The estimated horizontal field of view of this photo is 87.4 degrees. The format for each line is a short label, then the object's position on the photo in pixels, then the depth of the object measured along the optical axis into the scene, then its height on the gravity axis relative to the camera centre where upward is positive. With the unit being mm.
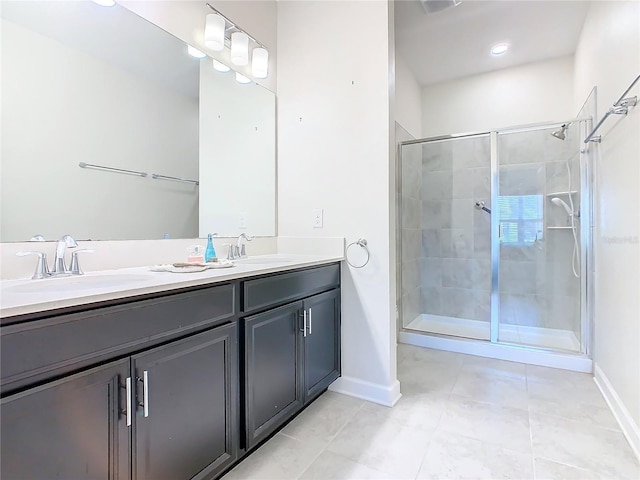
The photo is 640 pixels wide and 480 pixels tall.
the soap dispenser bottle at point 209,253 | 1784 -59
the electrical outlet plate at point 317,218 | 2182 +153
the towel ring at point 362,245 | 2018 -24
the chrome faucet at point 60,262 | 1181 -70
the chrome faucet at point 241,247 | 2016 -32
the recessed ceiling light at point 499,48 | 2955 +1724
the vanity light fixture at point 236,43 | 1821 +1177
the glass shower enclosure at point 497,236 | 2893 +45
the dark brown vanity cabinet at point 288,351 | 1394 -533
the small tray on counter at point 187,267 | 1382 -108
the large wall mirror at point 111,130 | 1199 +506
